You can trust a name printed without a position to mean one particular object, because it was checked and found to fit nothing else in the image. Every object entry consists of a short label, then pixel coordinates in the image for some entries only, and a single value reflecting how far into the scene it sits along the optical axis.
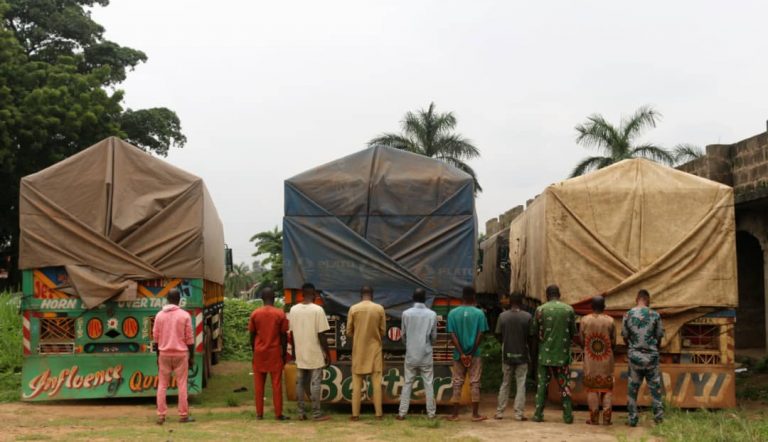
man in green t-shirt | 9.62
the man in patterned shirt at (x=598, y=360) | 9.30
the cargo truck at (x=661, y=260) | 10.09
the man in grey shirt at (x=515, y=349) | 9.77
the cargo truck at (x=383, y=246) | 10.09
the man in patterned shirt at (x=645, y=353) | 9.25
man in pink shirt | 9.49
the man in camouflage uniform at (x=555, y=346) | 9.47
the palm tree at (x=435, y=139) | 34.31
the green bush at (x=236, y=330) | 18.79
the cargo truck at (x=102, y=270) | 10.75
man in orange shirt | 9.59
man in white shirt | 9.55
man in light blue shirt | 9.55
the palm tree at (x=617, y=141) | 27.89
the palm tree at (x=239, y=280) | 62.32
